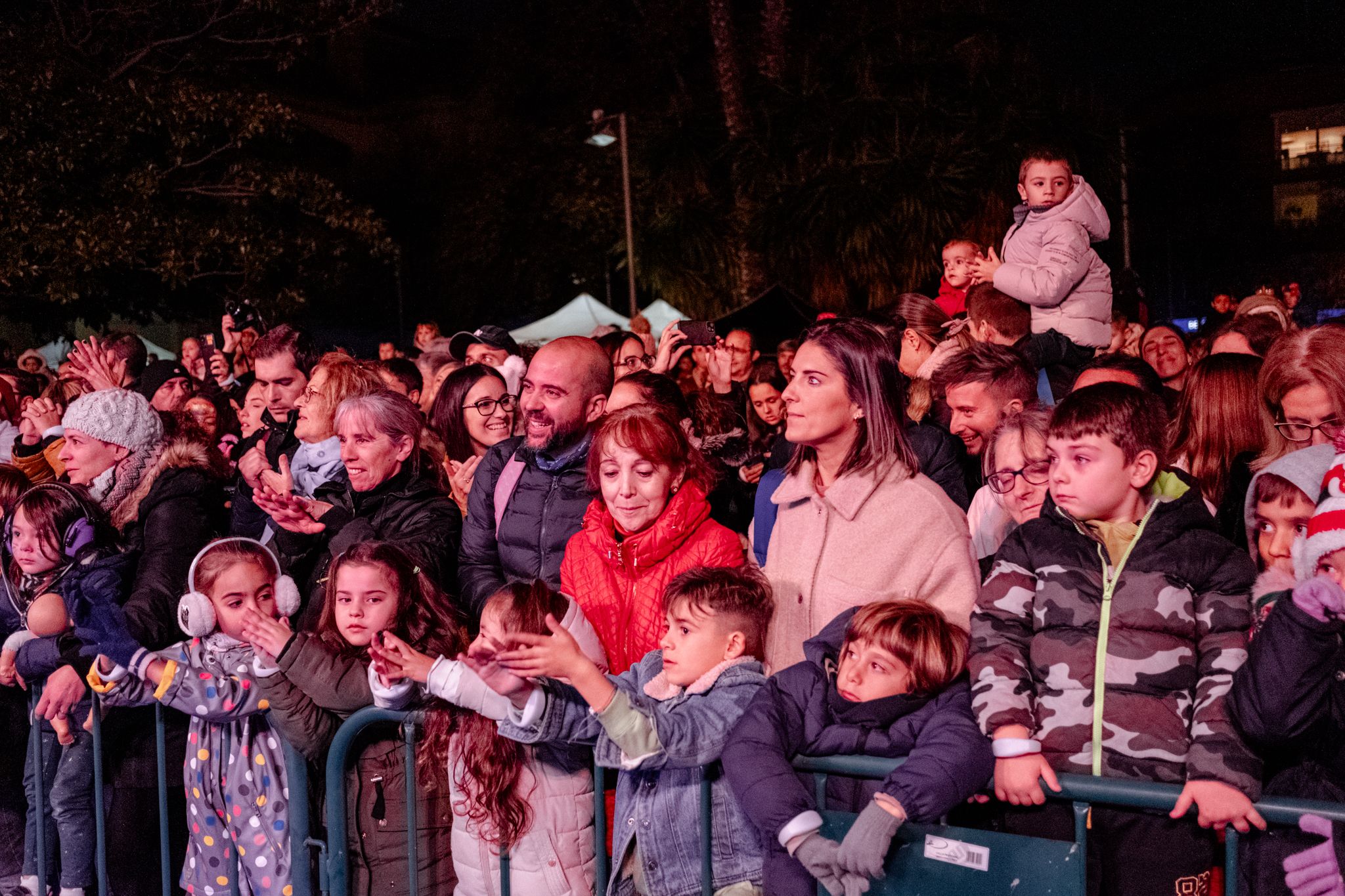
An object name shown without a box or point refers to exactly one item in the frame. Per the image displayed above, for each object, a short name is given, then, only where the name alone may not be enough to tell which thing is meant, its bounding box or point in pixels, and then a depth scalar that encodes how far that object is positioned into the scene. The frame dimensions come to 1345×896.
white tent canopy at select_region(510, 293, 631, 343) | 16.50
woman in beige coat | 3.28
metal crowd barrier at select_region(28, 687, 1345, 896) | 2.50
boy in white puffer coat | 5.36
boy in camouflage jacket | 2.68
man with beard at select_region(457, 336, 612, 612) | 4.27
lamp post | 18.30
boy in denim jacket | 2.93
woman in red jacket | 3.63
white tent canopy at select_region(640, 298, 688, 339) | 16.56
